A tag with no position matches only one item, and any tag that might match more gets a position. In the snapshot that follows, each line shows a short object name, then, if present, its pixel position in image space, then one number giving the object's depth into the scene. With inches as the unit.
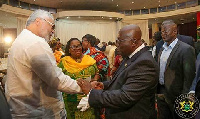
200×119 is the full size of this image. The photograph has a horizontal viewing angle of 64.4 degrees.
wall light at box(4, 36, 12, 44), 497.9
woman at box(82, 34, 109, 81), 104.2
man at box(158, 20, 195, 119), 77.7
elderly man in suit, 47.6
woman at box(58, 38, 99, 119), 87.5
